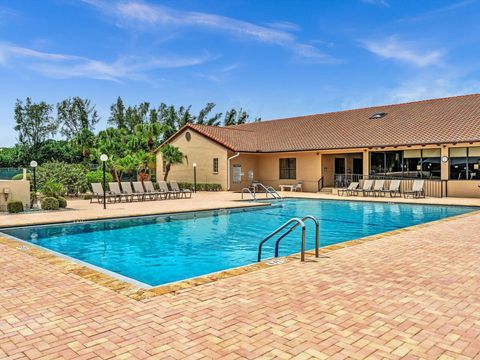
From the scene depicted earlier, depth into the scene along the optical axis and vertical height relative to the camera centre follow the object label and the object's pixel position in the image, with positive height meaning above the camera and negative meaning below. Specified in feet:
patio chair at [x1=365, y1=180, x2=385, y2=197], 75.15 -2.77
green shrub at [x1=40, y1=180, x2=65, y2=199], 57.37 -1.72
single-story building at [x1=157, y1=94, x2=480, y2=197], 70.38 +5.21
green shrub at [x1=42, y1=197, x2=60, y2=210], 53.88 -3.48
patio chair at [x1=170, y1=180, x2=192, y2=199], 75.32 -2.30
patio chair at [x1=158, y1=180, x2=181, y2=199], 74.41 -2.76
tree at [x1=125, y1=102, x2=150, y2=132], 178.91 +28.97
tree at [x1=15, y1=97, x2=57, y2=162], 154.51 +22.06
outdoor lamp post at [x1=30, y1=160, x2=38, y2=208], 61.46 +2.34
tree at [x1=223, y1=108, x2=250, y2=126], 179.52 +27.01
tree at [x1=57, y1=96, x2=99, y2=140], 167.43 +27.22
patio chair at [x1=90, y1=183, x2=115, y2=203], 64.37 -2.18
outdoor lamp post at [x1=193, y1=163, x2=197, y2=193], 93.06 -0.26
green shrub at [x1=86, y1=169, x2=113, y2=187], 83.30 +0.17
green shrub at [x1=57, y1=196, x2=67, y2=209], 55.85 -3.52
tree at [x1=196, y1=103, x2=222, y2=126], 177.68 +27.09
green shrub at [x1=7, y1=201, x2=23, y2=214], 49.60 -3.52
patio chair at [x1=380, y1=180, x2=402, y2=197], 73.15 -3.26
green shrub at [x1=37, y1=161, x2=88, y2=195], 75.00 +0.42
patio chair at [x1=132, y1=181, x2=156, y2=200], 71.72 -2.22
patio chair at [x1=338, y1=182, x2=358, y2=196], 77.63 -3.12
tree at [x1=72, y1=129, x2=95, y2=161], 109.60 +10.31
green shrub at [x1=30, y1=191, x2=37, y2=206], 57.48 -2.84
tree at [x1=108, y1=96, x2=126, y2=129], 180.04 +29.02
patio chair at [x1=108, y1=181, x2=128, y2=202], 66.47 -2.35
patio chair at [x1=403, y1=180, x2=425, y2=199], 70.23 -3.39
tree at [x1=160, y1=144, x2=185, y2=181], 99.71 +5.59
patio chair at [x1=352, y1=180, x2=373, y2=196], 75.92 -2.96
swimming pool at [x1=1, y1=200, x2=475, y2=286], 27.78 -5.78
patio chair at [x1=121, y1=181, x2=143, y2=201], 68.31 -2.48
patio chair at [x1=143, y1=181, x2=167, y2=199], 72.63 -2.33
